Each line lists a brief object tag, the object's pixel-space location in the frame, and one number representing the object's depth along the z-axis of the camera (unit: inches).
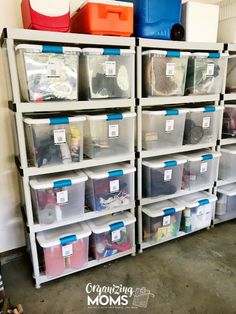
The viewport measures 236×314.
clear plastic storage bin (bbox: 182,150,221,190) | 84.6
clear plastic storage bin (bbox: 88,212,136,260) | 74.3
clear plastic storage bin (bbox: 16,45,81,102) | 57.3
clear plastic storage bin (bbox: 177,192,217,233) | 87.4
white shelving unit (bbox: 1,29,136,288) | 56.4
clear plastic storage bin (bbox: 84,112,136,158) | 68.2
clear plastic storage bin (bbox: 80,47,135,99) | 63.7
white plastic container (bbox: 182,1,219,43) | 74.2
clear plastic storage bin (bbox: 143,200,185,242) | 81.7
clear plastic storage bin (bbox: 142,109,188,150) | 75.0
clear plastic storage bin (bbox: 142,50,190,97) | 70.5
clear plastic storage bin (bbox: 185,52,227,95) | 76.5
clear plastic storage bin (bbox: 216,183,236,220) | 95.6
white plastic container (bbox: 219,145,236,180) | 91.9
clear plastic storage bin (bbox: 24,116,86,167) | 61.4
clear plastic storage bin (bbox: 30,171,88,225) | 64.9
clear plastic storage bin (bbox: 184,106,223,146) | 80.9
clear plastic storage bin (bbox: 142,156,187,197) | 78.4
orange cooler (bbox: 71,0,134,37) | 61.7
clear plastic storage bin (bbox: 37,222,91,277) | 68.1
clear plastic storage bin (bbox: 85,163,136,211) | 71.4
